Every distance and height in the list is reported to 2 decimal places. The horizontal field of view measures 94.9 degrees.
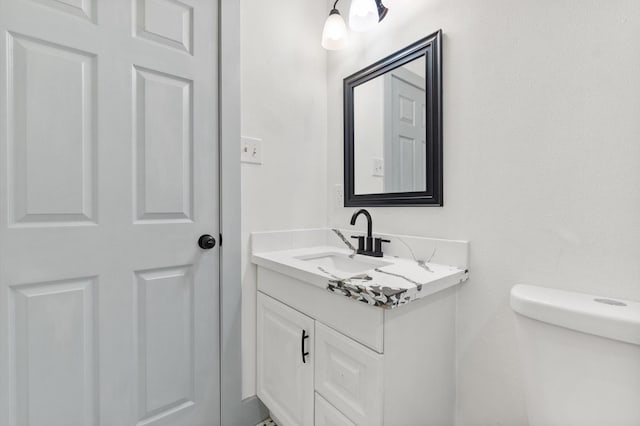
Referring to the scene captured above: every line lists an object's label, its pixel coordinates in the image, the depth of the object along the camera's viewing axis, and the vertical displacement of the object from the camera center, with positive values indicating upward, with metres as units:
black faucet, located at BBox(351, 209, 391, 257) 1.27 -0.14
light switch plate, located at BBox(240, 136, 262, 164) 1.30 +0.28
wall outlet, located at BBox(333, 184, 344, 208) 1.55 +0.09
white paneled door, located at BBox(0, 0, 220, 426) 0.88 +0.00
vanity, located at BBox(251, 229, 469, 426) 0.81 -0.40
